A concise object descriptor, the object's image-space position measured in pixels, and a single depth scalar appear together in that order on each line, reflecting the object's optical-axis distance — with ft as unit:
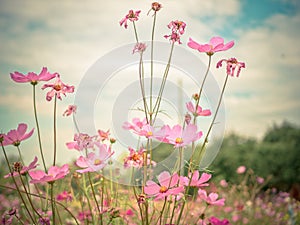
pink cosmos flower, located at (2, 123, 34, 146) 4.21
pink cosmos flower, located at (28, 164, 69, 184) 3.90
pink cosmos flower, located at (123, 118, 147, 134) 4.58
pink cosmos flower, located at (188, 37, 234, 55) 4.03
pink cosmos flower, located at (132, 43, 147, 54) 4.43
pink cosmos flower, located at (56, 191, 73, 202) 5.71
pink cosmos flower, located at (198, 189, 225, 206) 4.60
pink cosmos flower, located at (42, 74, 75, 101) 4.10
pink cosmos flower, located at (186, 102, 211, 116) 4.35
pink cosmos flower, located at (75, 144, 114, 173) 3.95
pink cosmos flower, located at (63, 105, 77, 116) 4.70
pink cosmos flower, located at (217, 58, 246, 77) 3.89
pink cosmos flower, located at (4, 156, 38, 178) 4.15
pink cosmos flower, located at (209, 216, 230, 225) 4.72
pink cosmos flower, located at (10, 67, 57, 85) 4.12
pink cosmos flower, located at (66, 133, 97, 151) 4.00
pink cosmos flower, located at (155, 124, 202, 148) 3.76
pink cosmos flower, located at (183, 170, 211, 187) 4.00
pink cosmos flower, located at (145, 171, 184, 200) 3.63
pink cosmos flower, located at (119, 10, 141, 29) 4.35
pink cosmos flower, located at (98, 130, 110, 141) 4.92
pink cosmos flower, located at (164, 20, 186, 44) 4.22
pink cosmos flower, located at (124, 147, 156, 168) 4.44
